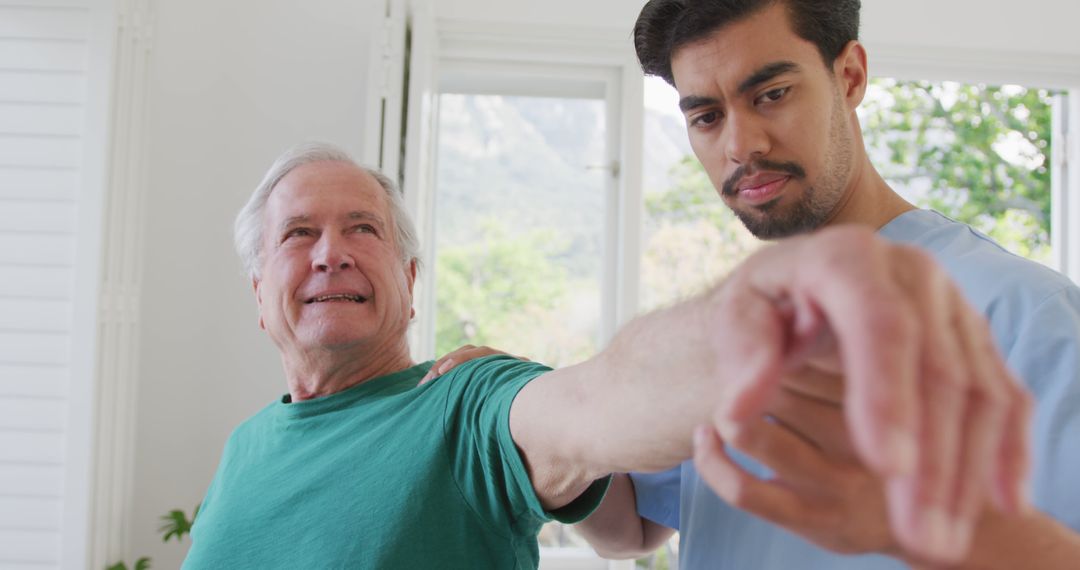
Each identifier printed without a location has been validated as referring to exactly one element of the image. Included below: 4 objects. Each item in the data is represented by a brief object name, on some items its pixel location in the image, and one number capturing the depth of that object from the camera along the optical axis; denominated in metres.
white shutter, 2.13
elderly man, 0.33
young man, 0.42
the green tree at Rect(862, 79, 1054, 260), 4.94
